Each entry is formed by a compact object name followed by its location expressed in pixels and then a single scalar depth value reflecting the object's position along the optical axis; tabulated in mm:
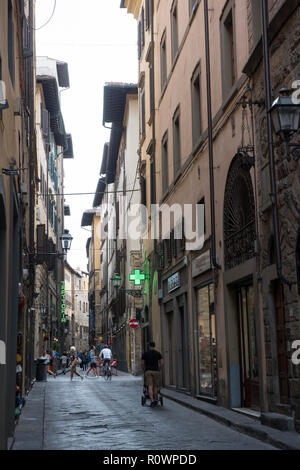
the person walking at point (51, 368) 38225
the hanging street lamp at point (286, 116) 9664
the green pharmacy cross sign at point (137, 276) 31672
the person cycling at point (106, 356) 34219
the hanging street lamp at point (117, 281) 40438
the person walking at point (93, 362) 37375
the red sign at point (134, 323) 32406
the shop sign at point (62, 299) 65550
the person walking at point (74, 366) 34188
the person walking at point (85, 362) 54581
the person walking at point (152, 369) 17312
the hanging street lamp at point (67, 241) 26636
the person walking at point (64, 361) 49834
